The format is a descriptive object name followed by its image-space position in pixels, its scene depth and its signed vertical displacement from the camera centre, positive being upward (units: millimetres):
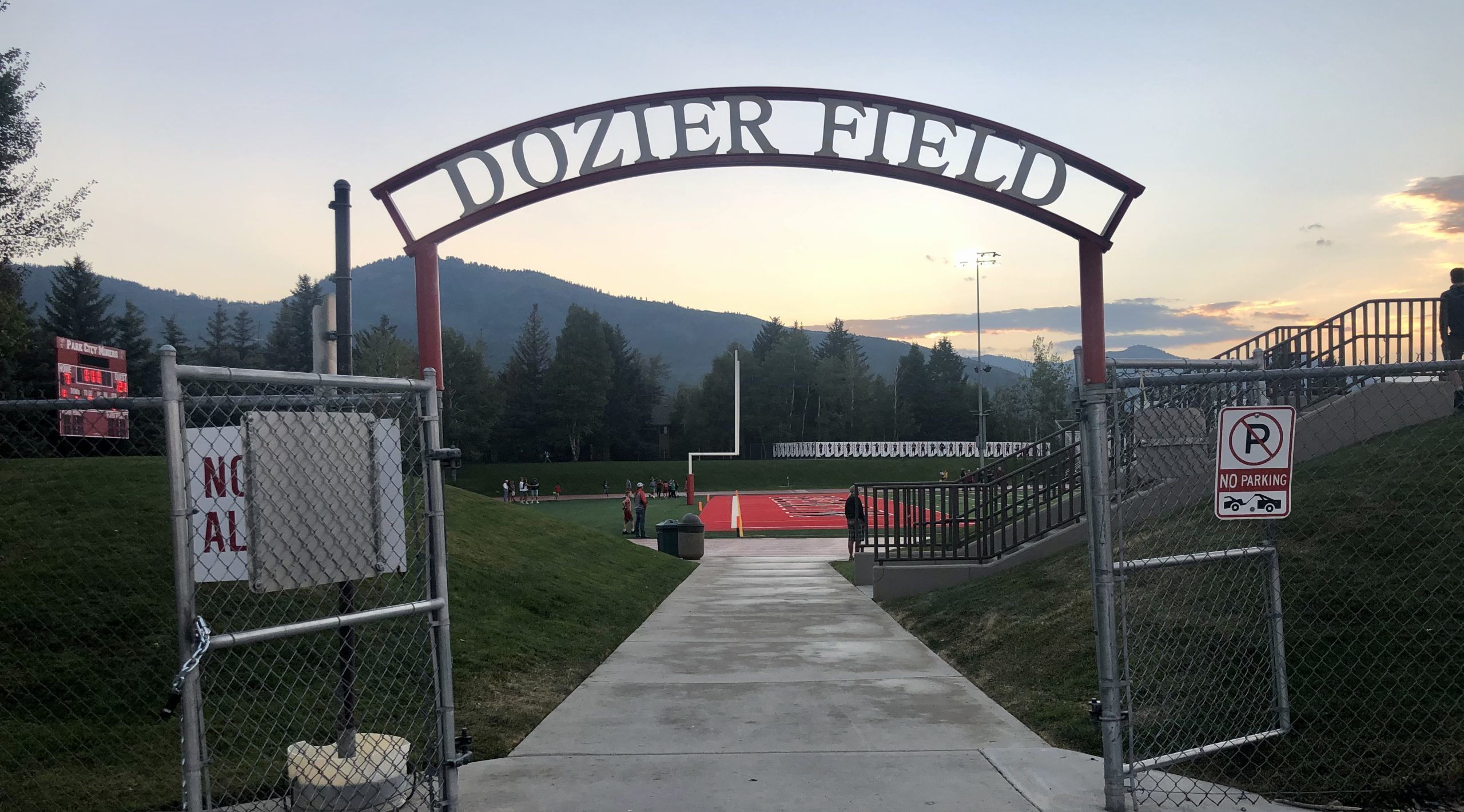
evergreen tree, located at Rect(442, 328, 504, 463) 91788 +2000
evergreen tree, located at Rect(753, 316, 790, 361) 126750 +9445
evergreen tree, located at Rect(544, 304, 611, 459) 100562 +3661
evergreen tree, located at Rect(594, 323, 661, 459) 107125 +447
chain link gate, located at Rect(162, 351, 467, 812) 3787 -487
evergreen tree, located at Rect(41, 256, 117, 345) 65875 +8350
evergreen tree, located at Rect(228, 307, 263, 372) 95938 +9923
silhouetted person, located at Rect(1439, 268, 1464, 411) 11406 +852
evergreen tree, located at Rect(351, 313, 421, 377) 86250 +6081
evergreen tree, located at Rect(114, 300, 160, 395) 54469 +4863
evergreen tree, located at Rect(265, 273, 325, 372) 94312 +9205
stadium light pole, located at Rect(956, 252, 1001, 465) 49397 +2353
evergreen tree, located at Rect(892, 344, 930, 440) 114875 +1506
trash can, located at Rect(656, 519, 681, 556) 22281 -2753
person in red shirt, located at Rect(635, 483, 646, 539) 29562 -2901
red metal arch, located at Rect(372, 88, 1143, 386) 6801 +1582
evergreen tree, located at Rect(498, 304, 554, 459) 103000 +629
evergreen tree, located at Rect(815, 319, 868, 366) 128750 +8646
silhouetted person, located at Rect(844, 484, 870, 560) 18906 -2122
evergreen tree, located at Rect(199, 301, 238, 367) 86938 +8360
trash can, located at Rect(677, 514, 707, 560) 22047 -2772
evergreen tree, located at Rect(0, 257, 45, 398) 28953 +3110
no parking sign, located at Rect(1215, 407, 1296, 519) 5055 -337
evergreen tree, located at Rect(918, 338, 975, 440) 114000 -250
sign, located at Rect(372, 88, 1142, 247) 6852 +1804
